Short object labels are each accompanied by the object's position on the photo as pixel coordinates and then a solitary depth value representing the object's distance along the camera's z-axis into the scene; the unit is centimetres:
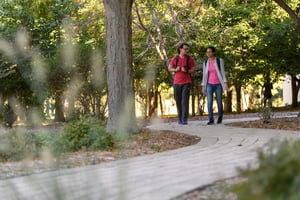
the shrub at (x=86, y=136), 794
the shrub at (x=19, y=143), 705
